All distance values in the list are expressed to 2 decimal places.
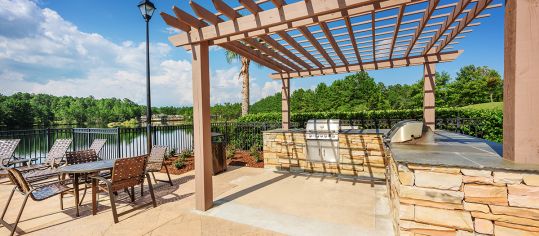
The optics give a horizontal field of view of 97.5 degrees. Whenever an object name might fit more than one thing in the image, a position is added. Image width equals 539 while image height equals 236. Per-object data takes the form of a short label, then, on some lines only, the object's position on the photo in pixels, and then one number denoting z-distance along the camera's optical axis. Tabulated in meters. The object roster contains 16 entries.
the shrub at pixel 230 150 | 7.49
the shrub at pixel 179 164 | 6.27
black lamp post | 6.02
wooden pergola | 1.90
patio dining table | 3.21
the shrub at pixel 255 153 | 7.09
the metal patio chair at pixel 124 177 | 3.12
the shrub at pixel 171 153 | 7.64
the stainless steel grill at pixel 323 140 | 5.23
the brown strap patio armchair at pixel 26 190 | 2.88
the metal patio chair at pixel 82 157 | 3.98
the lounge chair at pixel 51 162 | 3.77
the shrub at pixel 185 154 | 6.91
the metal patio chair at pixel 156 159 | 4.55
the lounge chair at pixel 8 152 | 4.73
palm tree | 11.66
